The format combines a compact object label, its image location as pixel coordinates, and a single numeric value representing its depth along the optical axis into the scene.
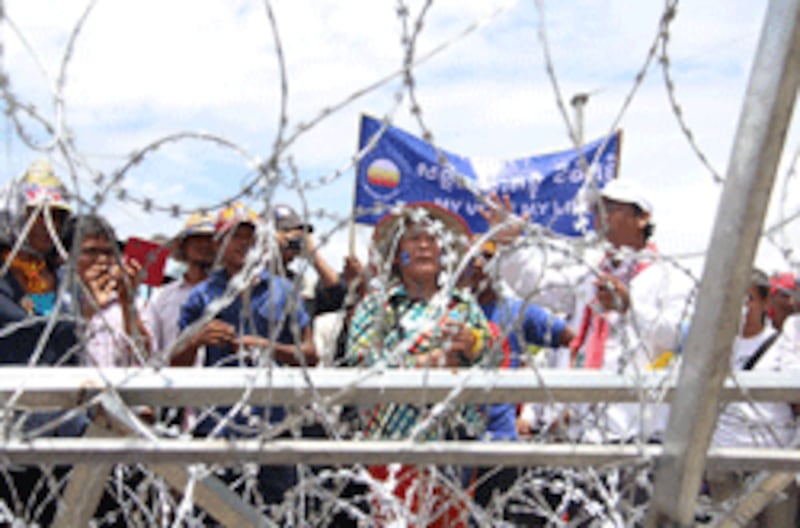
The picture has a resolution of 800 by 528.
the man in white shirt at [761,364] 3.85
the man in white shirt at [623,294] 3.76
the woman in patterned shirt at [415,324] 3.26
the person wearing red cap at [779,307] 4.40
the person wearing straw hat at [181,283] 4.55
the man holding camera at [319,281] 4.71
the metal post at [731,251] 1.61
